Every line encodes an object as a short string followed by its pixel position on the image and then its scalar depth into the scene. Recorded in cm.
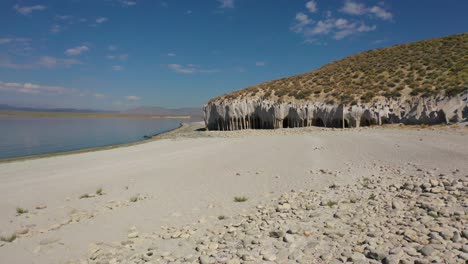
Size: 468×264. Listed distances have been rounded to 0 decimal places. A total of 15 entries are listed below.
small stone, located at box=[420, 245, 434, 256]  376
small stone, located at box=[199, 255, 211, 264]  420
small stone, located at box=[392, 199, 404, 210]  530
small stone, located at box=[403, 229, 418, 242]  417
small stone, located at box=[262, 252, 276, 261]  416
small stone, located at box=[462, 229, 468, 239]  408
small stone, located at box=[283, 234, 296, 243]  457
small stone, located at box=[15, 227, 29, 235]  587
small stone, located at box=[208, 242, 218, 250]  464
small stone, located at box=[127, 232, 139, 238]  533
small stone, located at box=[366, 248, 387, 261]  386
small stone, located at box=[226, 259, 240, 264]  412
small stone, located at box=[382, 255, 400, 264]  367
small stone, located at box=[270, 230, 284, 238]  480
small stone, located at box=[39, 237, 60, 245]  535
